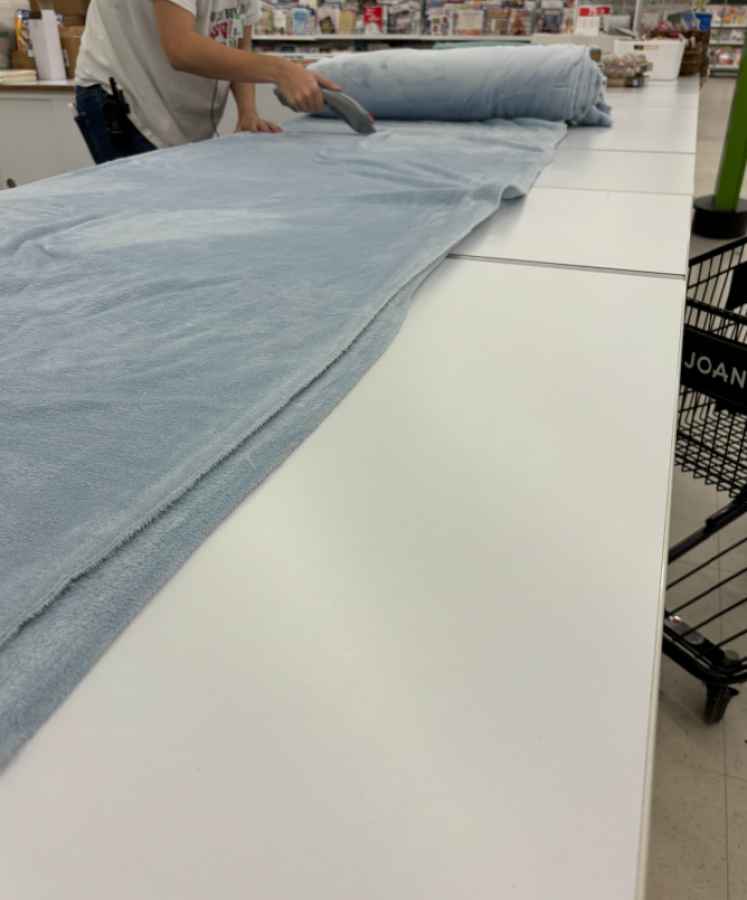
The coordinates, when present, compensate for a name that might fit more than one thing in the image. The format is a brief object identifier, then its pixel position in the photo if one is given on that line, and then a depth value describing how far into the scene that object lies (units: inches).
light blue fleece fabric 16.0
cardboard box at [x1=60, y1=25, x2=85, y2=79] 129.0
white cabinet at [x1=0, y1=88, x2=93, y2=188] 119.2
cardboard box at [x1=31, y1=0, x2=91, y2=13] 137.4
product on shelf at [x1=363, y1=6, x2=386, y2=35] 195.2
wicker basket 122.2
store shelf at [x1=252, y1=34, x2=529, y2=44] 189.8
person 65.8
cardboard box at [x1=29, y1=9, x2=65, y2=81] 125.3
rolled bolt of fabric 73.4
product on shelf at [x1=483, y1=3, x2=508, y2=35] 178.4
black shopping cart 36.9
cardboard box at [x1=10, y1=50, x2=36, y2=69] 130.1
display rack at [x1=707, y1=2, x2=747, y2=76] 259.4
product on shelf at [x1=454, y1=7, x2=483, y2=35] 183.8
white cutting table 11.3
